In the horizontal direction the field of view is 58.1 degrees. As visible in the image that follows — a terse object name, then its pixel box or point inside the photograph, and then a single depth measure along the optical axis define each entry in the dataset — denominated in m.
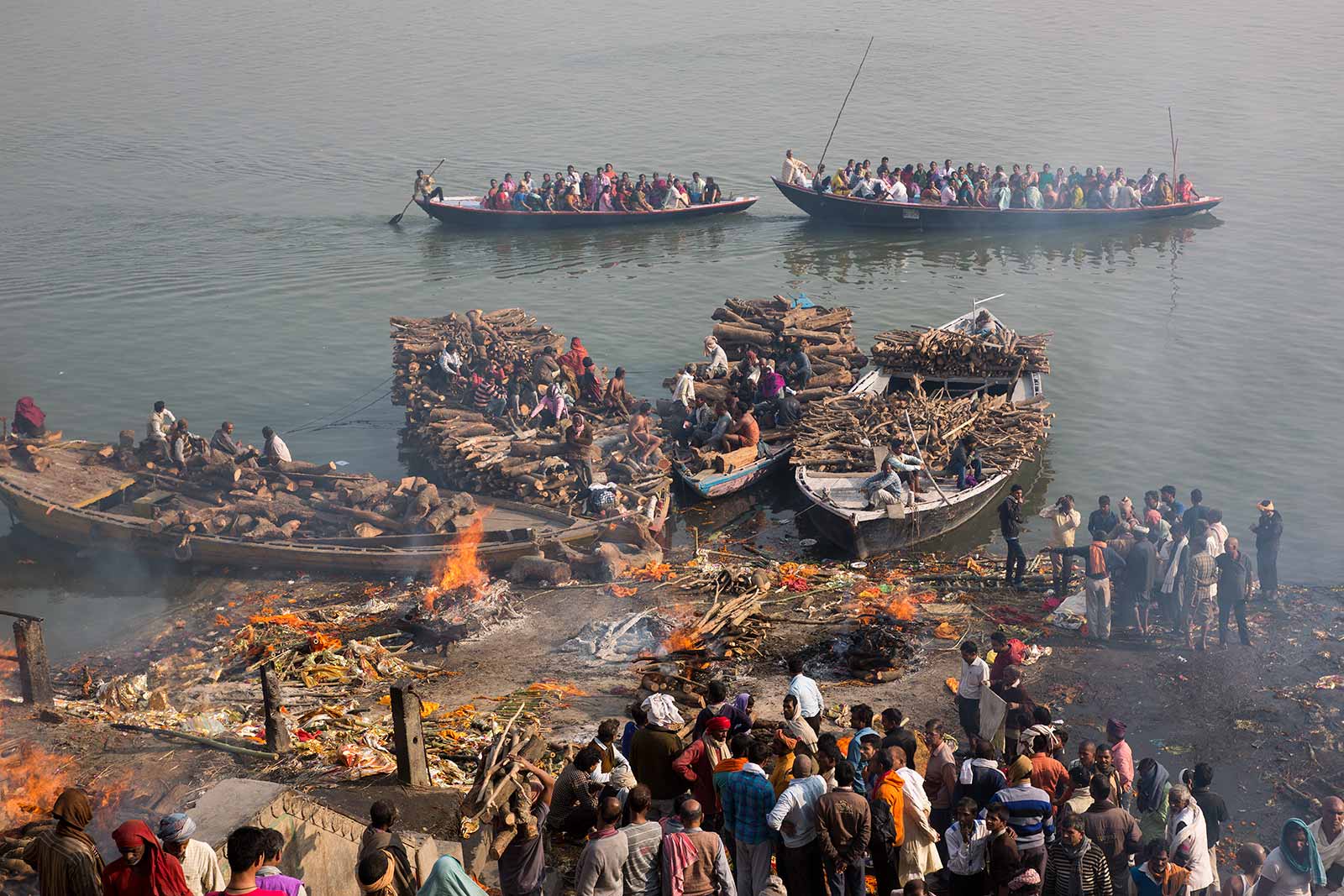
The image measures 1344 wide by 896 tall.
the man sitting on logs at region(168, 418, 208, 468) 22.89
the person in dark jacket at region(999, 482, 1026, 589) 19.28
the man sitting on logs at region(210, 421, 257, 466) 22.73
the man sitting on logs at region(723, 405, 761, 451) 23.84
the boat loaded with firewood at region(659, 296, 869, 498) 23.58
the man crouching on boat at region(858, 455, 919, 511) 21.05
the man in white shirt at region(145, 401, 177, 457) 23.39
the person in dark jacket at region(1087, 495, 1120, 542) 18.09
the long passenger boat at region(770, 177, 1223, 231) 44.22
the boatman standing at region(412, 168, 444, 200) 44.78
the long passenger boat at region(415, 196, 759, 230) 44.53
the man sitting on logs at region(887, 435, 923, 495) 21.47
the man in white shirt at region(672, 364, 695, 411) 25.31
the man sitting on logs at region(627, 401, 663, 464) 22.78
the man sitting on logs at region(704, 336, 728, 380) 26.52
